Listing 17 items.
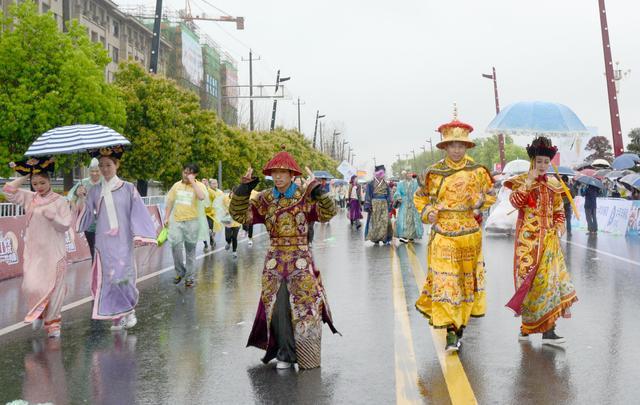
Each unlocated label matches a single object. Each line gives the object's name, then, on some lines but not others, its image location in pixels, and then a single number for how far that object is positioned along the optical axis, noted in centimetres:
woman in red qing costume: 693
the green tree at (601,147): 6101
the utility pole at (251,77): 5026
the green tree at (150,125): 2978
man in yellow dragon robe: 670
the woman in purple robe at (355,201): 2741
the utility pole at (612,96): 2966
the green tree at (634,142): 3794
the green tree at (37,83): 2088
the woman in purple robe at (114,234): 812
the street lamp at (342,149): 15362
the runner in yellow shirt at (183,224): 1144
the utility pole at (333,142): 13606
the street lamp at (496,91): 5108
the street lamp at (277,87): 5010
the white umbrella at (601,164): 3148
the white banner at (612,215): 2142
